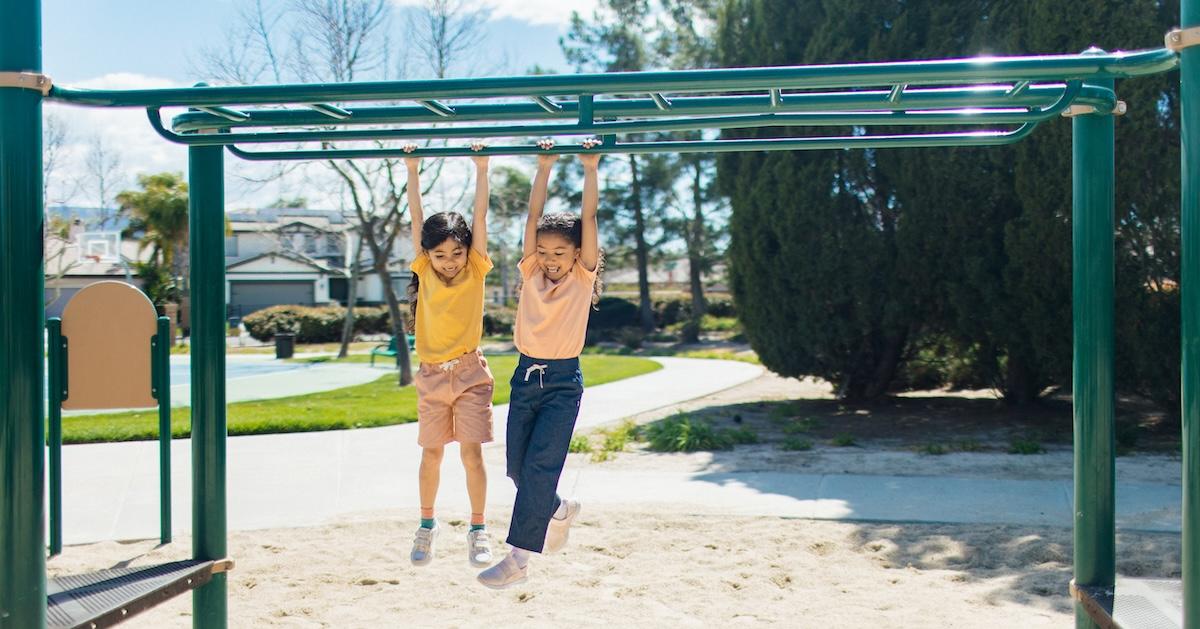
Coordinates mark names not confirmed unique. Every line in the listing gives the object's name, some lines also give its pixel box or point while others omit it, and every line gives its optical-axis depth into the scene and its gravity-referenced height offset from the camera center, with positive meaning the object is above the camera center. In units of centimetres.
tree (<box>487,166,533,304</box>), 2514 +266
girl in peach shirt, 368 -20
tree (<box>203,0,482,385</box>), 1558 +396
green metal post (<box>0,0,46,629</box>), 284 -10
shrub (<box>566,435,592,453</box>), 922 -125
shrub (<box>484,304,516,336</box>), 3209 -47
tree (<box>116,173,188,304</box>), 3722 +345
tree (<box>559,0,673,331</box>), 3077 +722
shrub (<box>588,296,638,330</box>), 3212 -22
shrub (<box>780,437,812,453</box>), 935 -129
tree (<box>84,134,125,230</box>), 3225 +391
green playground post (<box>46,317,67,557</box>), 460 -49
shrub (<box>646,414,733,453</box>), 945 -124
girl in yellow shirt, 386 -15
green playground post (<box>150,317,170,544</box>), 566 -52
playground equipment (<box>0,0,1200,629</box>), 283 +58
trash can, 2289 -79
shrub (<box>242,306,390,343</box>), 3061 -39
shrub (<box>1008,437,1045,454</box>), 903 -127
